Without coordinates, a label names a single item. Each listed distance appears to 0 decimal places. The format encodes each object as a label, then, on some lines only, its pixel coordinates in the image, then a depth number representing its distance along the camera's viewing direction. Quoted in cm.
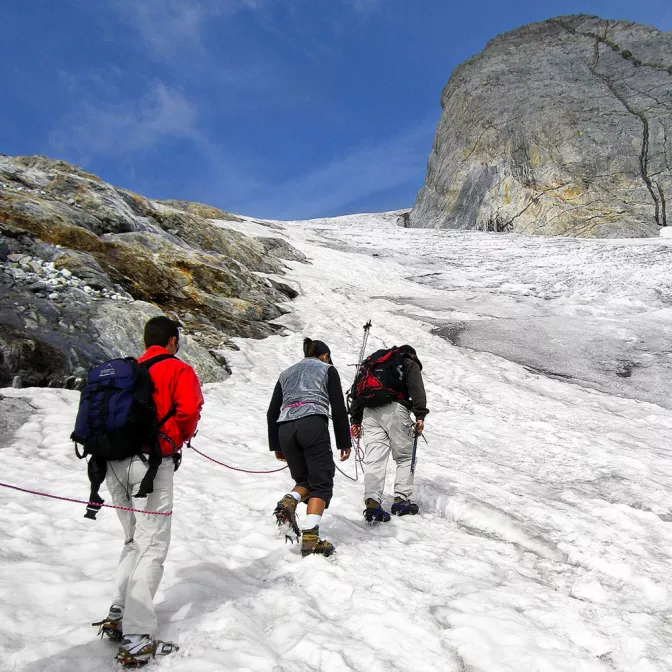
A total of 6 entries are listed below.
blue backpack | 332
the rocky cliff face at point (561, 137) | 5206
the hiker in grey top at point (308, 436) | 497
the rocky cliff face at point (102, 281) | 1062
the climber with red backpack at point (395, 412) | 637
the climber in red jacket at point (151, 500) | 316
